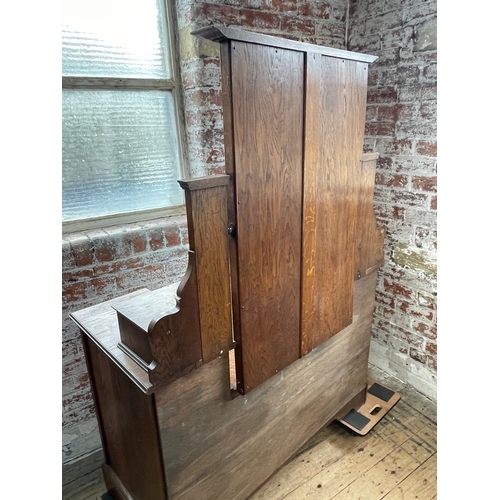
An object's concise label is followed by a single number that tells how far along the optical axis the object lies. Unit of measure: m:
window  1.57
